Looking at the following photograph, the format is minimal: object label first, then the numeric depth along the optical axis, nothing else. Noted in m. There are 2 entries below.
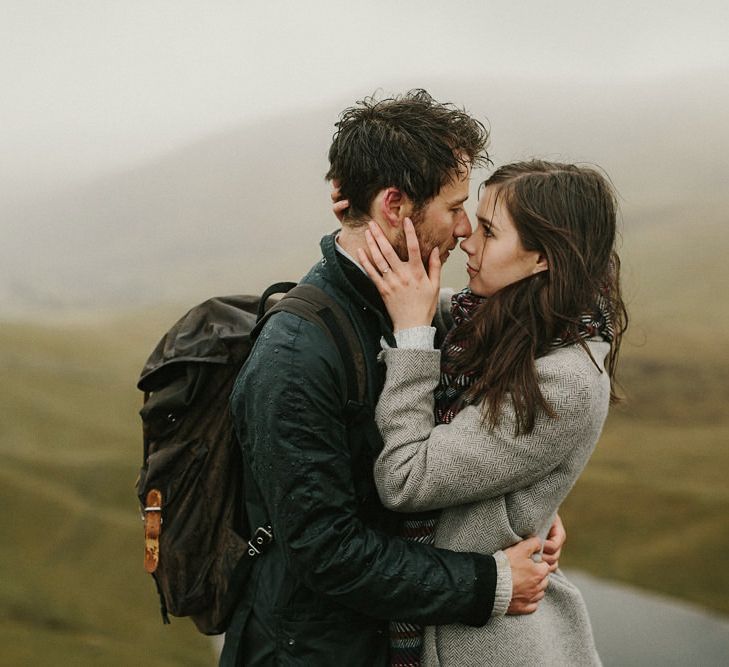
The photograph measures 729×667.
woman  1.48
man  1.43
